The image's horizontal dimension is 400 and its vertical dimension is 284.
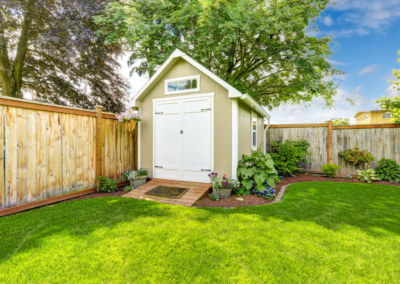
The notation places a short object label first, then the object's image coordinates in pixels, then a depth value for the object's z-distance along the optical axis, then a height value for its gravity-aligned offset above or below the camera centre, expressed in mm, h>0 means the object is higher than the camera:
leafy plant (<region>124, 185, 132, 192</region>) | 4609 -1193
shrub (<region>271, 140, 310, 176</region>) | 6239 -500
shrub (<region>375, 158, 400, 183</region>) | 5491 -894
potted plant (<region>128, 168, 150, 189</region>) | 4734 -941
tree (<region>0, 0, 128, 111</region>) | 6590 +3568
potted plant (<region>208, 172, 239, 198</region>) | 4043 -1020
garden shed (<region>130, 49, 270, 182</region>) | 4426 +525
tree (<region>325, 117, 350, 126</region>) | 24931 +2948
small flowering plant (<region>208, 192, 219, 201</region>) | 3971 -1217
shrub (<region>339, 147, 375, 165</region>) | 5930 -487
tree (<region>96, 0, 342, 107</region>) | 6074 +4062
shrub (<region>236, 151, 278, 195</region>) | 4199 -760
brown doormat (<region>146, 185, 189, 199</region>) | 4005 -1160
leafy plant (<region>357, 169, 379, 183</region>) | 5575 -1064
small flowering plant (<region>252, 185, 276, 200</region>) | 4000 -1181
